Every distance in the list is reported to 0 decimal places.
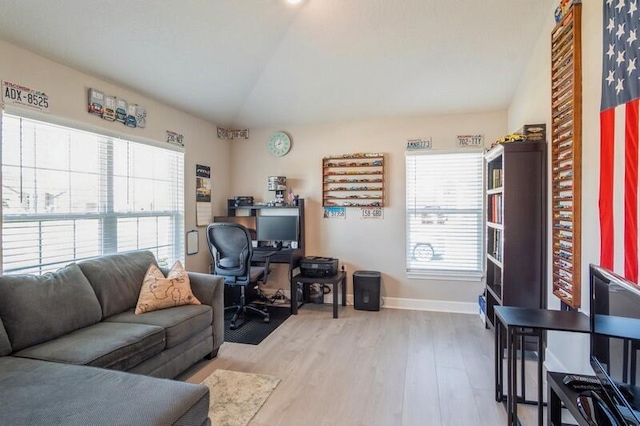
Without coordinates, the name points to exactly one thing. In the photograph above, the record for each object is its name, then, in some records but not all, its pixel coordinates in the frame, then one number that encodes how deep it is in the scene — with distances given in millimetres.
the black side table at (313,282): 3707
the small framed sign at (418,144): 3986
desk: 3807
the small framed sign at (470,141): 3842
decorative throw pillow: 2447
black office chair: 3398
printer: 3893
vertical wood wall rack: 2111
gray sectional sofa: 1349
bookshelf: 2701
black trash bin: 3941
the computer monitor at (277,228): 4164
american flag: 1537
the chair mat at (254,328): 3113
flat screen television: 1100
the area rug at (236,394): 1932
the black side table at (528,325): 1688
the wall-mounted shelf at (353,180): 4113
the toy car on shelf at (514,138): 2752
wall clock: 4406
